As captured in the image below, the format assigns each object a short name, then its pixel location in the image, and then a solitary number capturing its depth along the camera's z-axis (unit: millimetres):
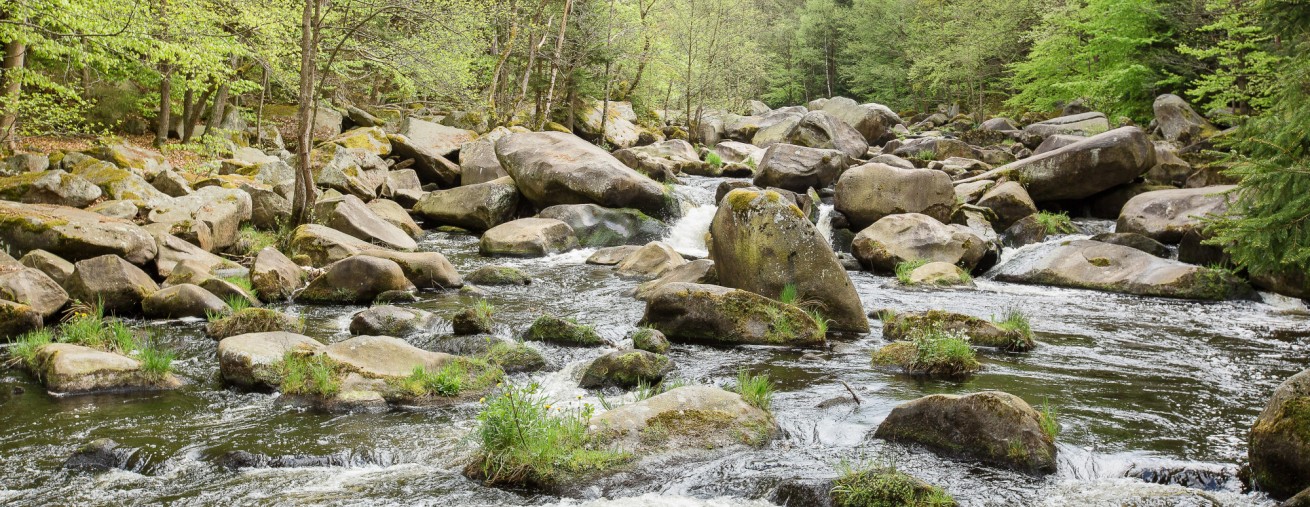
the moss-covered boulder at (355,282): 12430
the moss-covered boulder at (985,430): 6039
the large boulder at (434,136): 24756
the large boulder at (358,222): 16250
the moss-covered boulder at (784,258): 11180
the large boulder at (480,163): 22484
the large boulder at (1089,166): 18594
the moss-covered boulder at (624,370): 8352
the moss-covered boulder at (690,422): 6340
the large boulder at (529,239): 17562
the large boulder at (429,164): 23406
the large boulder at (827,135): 32031
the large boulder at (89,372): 7973
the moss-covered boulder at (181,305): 10828
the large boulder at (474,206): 20141
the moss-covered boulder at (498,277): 14414
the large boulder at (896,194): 18875
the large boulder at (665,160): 24750
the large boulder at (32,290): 9781
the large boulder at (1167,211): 15742
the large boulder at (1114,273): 13508
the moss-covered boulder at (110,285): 10688
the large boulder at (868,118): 39062
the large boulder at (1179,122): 26297
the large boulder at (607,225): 18984
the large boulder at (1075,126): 29812
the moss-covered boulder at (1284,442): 5219
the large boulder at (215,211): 15289
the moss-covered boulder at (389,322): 10320
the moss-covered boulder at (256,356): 8148
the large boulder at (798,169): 23281
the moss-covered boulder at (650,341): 9688
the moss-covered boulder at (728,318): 10211
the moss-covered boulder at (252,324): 9977
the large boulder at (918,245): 16156
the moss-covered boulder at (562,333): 10062
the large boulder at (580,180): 19766
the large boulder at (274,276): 12266
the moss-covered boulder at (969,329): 10078
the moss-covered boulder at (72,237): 12195
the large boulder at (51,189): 14406
